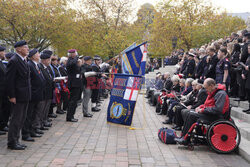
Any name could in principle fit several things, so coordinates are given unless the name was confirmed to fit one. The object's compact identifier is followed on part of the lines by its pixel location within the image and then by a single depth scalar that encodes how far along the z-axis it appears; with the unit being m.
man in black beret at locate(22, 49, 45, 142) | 6.78
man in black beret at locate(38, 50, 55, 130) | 7.84
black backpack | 6.97
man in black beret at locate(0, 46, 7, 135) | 7.15
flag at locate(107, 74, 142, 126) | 8.79
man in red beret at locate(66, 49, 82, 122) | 9.34
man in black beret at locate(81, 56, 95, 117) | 10.50
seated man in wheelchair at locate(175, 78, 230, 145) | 6.35
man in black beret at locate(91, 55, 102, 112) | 11.12
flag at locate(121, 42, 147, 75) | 8.67
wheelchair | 6.21
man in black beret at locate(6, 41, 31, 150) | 6.00
